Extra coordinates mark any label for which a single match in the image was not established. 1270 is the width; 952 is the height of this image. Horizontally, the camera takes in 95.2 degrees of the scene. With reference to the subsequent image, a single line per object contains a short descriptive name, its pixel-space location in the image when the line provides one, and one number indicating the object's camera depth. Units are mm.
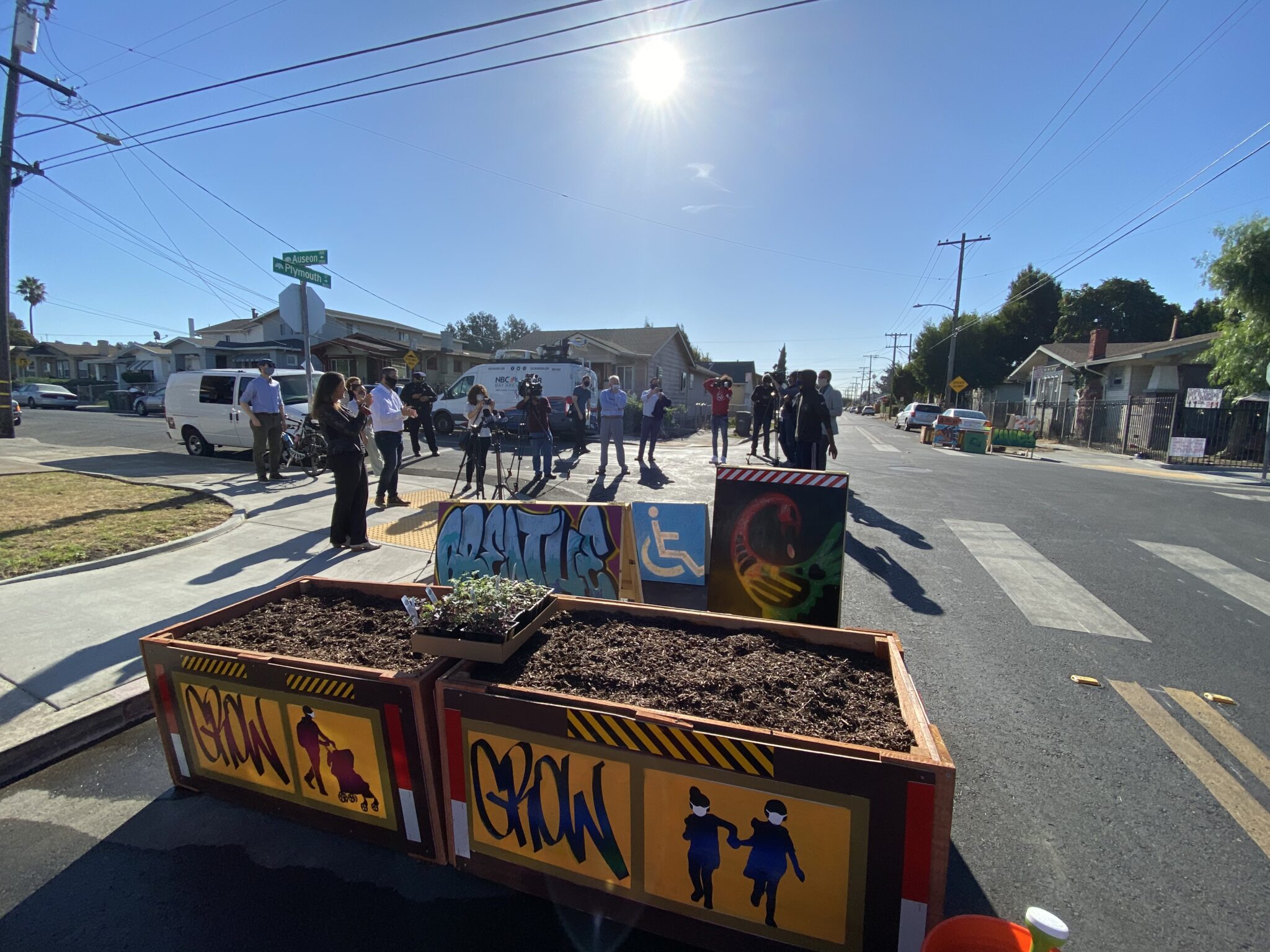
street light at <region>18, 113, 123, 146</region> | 12844
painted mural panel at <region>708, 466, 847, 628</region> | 4434
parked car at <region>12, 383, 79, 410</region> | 33406
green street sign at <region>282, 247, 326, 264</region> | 8203
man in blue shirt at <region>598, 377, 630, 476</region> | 10836
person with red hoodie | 13180
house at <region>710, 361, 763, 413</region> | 47562
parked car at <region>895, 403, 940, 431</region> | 31236
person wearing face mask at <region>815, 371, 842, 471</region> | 10242
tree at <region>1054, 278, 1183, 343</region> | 50094
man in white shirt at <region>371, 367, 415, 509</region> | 7793
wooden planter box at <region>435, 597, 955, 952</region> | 1740
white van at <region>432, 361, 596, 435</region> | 17578
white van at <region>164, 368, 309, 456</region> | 11625
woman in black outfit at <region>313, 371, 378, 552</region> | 5789
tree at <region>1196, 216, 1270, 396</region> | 16688
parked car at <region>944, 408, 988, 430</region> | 21672
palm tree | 68625
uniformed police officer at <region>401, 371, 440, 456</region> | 12227
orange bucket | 1506
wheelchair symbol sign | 5117
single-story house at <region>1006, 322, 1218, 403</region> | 21375
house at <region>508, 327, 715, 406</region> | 28984
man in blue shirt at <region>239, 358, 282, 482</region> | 9523
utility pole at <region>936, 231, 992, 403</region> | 36031
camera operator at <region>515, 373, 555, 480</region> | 9469
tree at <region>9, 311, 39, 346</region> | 57938
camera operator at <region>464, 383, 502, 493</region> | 8688
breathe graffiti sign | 4699
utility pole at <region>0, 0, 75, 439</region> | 13375
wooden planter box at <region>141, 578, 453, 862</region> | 2281
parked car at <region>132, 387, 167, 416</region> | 27295
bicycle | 11016
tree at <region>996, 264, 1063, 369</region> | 46156
